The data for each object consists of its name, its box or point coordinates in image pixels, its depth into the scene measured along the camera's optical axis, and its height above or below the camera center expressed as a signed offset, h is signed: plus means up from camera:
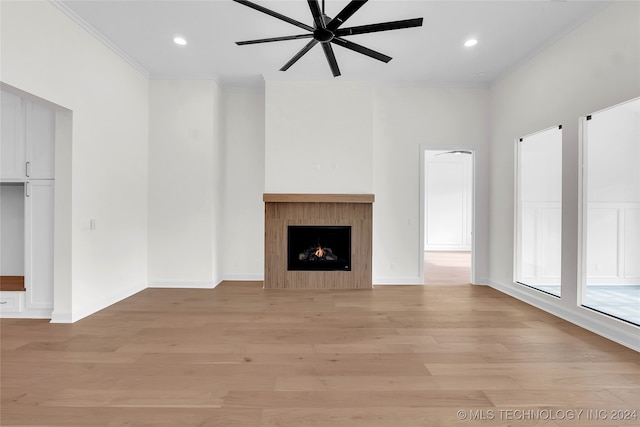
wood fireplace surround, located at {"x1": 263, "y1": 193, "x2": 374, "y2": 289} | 4.48 -0.37
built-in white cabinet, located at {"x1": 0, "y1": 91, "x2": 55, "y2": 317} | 3.08 +0.32
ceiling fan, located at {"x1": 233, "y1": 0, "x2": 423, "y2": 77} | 2.22 +1.52
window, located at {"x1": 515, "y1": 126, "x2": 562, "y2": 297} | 3.41 +0.04
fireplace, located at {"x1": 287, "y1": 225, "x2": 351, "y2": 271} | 4.56 -0.54
